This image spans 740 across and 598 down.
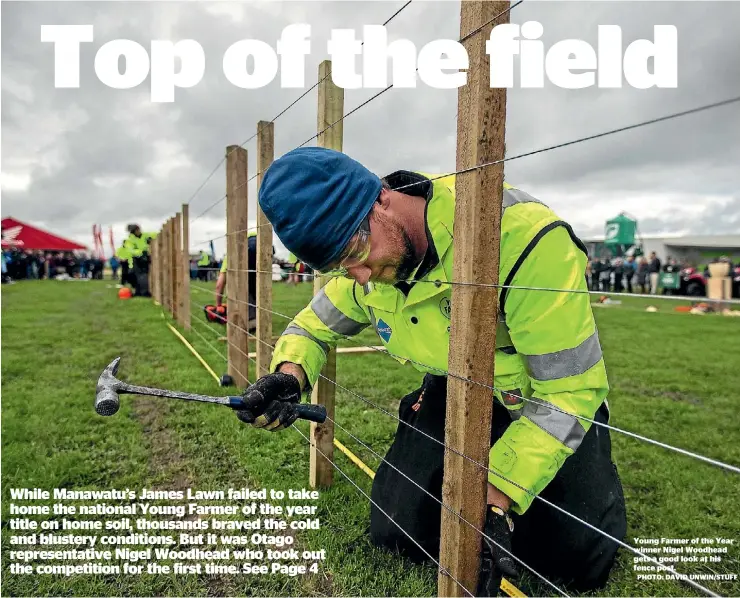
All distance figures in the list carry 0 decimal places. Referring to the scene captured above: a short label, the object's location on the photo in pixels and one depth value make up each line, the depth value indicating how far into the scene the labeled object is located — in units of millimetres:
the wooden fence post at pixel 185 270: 8320
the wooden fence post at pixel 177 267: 9023
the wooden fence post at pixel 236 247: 4684
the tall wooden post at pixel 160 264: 11727
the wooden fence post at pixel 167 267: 10094
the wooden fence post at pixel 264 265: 3668
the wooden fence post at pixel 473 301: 1325
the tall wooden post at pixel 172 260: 9766
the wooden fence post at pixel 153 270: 13359
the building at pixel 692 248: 24094
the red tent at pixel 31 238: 32375
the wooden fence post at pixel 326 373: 2553
